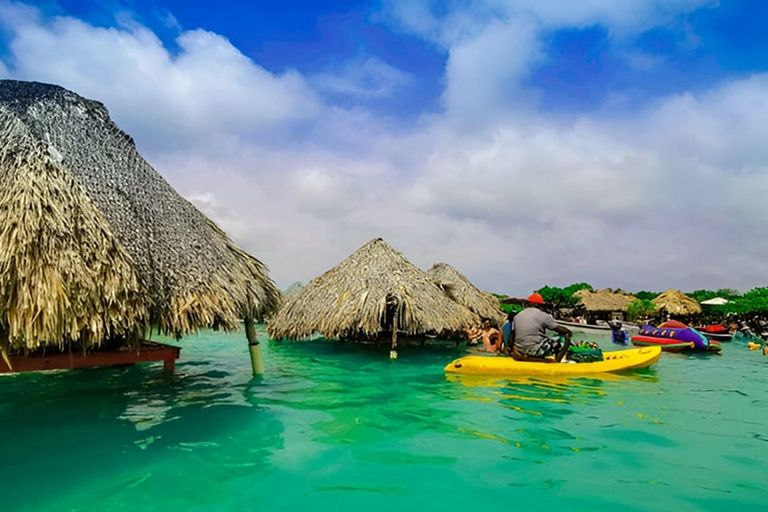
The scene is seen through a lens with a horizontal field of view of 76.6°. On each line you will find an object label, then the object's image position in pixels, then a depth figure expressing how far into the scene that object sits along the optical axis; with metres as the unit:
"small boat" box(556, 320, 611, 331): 26.05
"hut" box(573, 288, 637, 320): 34.50
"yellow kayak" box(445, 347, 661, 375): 8.82
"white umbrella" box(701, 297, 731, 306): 30.27
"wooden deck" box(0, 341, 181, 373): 4.91
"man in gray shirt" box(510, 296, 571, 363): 9.16
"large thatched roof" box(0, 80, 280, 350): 3.96
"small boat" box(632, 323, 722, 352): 15.62
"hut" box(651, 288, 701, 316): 29.69
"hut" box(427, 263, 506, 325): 17.22
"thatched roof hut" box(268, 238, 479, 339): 11.33
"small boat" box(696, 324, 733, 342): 21.19
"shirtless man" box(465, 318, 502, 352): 13.27
